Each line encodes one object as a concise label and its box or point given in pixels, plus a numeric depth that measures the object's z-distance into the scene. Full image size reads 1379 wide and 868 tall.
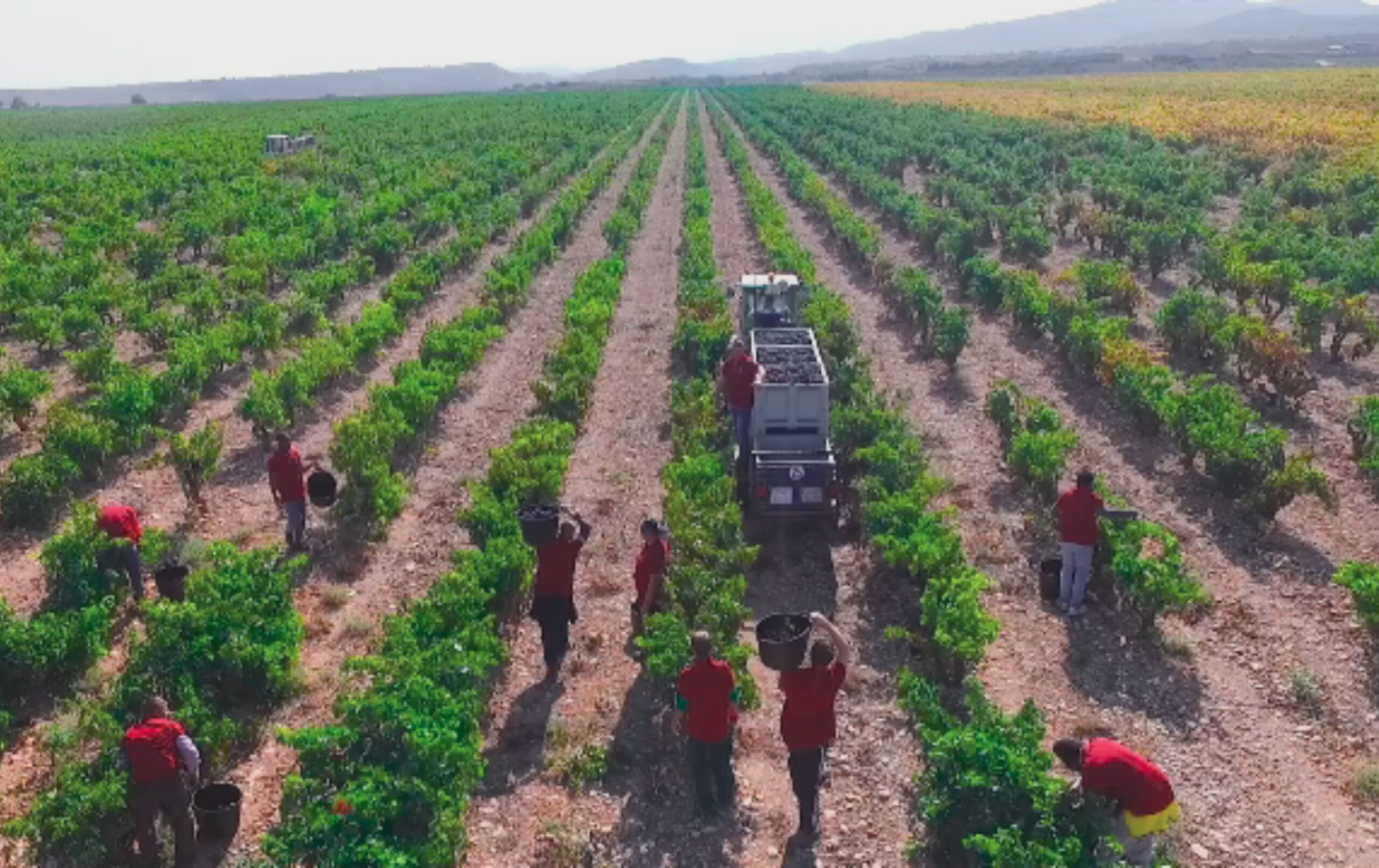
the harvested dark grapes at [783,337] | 15.91
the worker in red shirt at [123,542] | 11.20
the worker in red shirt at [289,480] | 12.45
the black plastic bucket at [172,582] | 11.54
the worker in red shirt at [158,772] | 7.54
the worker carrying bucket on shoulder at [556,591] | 9.94
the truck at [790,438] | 12.66
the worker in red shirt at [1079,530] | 10.92
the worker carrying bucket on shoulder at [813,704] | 7.86
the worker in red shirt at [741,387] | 13.97
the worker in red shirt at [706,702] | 8.12
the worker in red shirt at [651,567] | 10.30
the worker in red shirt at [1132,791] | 7.01
